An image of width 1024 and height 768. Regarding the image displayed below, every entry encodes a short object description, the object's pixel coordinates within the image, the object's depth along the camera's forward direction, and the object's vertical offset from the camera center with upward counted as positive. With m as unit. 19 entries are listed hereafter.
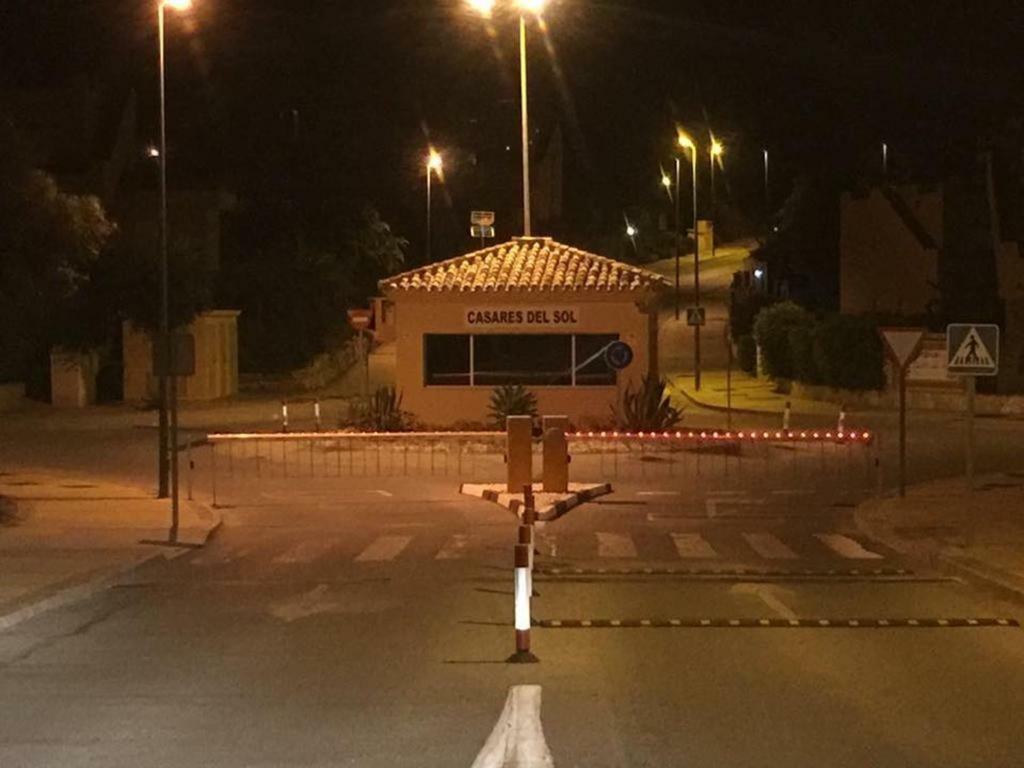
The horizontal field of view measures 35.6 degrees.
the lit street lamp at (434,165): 68.86 +10.50
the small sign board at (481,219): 54.20 +5.70
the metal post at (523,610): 11.70 -1.65
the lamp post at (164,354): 20.50 +0.44
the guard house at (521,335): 38.66 +1.25
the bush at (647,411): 36.66 -0.59
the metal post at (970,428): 18.36 -0.51
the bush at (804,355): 53.46 +1.02
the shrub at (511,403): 36.75 -0.39
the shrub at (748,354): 66.62 +1.32
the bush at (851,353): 49.62 +1.00
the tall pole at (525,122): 36.11 +6.22
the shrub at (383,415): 37.00 -0.67
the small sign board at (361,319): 41.78 +1.80
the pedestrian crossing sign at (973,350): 18.53 +0.40
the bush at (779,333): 58.03 +1.92
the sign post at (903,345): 23.27 +0.57
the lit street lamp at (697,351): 56.19 +1.22
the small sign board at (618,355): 36.84 +0.71
